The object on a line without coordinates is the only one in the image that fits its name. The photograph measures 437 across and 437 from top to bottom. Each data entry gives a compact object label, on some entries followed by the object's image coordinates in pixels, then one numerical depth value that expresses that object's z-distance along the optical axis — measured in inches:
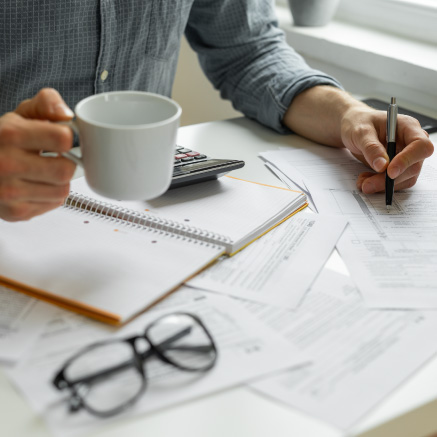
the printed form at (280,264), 24.0
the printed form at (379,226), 24.9
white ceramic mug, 21.8
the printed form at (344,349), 18.8
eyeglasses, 18.1
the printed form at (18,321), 20.1
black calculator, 31.4
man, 34.6
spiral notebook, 22.8
